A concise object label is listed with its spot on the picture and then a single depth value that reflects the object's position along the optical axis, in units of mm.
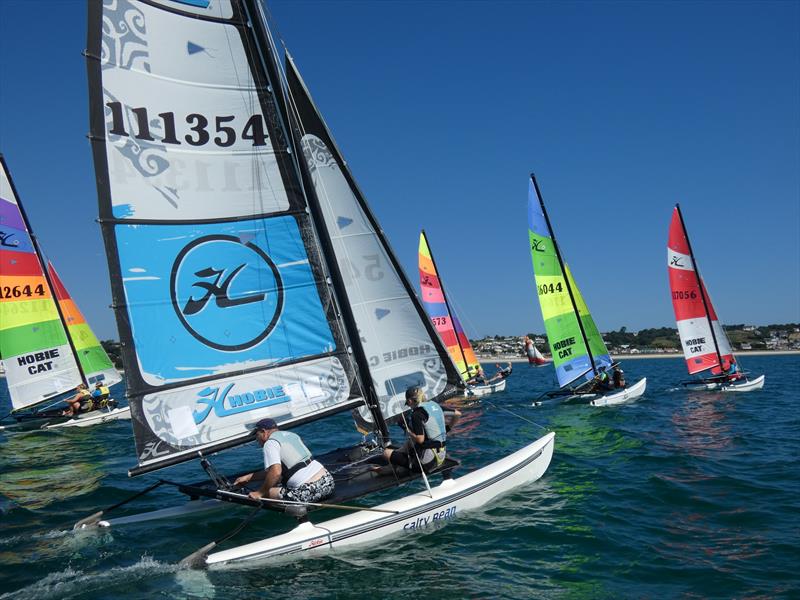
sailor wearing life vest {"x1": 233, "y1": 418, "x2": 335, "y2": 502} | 6527
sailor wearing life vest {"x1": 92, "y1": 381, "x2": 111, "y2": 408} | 20859
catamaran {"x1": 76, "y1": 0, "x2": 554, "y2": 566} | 6758
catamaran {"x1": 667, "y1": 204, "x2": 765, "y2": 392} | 23688
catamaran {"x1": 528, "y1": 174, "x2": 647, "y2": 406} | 21188
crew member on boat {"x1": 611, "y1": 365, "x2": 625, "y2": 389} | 21641
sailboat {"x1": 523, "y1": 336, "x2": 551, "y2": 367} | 46362
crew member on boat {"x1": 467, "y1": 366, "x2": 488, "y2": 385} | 27641
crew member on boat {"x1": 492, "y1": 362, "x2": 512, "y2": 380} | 27891
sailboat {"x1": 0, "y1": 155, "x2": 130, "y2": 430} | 19547
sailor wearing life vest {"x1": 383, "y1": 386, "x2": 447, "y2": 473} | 7387
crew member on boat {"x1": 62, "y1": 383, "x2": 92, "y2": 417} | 20438
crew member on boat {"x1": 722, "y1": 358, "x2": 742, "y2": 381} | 23219
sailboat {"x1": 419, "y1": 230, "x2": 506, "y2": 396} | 27172
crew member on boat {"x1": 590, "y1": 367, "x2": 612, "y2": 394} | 20719
